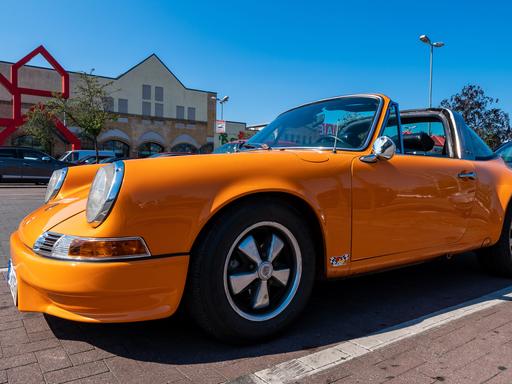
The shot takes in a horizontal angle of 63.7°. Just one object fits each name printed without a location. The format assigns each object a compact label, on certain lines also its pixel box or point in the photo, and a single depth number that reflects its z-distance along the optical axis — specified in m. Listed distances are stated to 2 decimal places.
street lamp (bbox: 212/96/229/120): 35.42
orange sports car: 1.93
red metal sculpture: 26.89
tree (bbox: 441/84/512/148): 23.64
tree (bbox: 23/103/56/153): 29.34
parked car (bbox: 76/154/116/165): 21.49
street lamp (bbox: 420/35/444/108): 20.28
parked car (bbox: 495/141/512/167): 6.08
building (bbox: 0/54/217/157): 37.16
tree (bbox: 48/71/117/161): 25.78
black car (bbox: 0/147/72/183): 16.30
